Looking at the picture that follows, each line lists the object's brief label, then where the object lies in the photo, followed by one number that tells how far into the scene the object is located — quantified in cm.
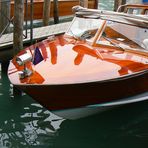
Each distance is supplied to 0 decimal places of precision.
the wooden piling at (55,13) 982
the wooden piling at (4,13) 681
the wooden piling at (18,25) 513
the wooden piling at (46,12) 841
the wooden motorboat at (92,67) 373
